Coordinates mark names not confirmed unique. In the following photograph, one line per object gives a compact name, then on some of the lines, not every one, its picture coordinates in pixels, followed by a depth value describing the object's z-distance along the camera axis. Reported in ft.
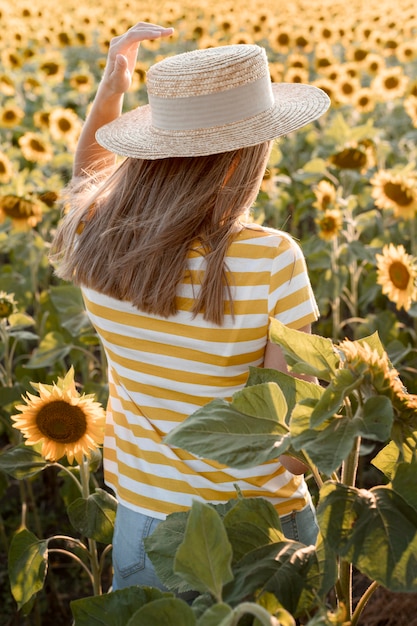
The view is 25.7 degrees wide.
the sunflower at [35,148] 13.32
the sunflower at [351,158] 10.84
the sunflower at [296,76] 16.84
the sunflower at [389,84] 17.67
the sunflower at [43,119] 15.56
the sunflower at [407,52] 19.89
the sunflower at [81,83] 18.87
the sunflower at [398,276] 7.50
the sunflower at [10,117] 16.94
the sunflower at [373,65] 19.42
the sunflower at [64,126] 14.08
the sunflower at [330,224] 9.32
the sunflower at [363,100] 16.75
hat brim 4.21
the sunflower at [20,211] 9.61
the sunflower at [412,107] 13.02
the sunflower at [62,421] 5.18
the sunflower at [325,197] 9.91
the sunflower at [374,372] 2.82
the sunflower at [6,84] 18.65
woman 4.06
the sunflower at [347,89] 16.84
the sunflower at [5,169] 11.75
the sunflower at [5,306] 7.47
